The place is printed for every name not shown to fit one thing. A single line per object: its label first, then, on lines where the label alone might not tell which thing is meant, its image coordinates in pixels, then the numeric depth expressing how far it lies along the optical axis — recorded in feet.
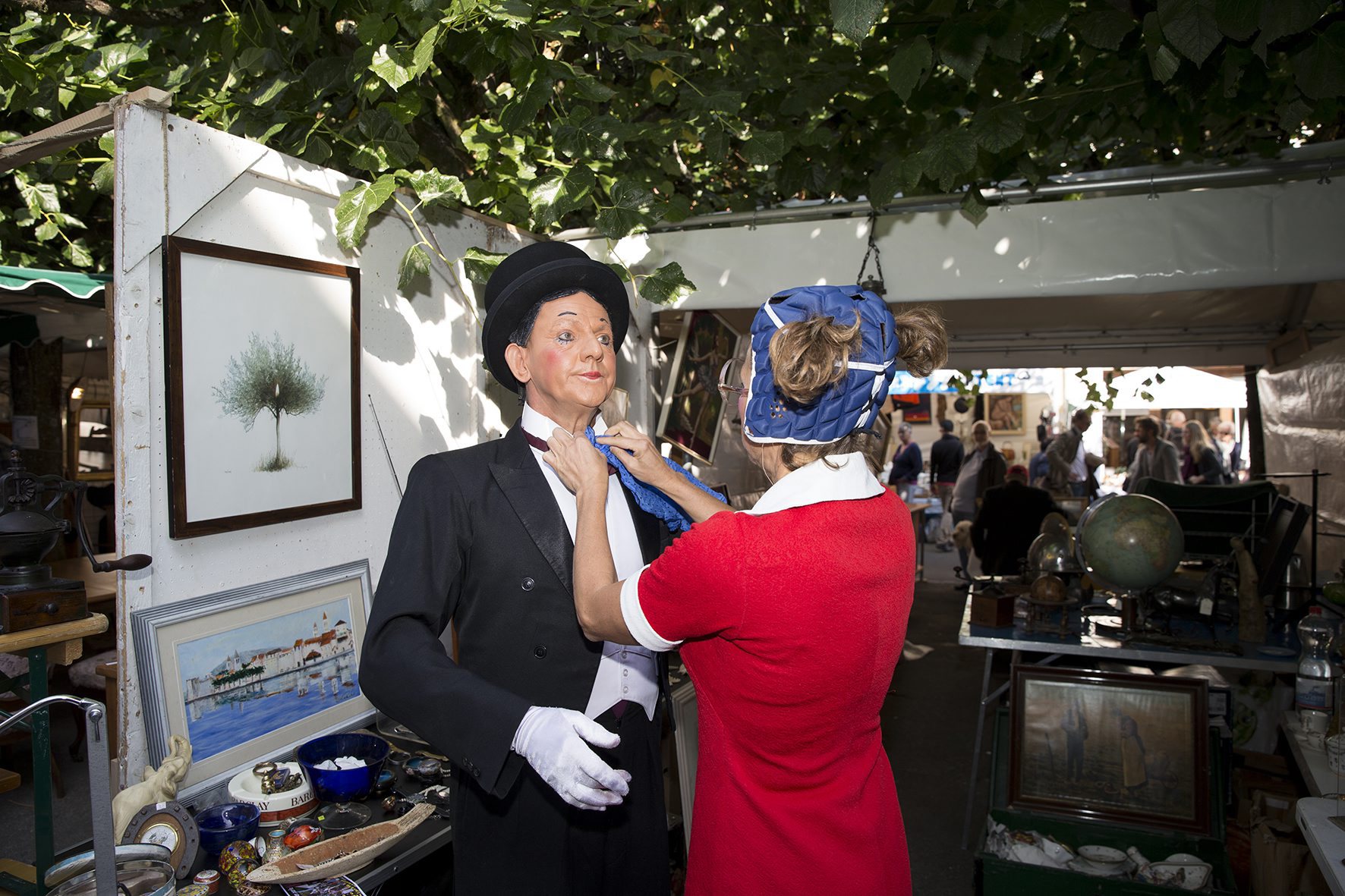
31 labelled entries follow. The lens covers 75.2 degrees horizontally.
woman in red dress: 4.78
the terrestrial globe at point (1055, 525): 16.08
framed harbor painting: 6.93
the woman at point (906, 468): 38.11
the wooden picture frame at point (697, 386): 12.84
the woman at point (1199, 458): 33.64
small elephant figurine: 6.40
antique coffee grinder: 7.14
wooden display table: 7.05
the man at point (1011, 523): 21.62
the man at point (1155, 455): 30.73
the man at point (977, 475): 29.45
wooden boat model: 6.23
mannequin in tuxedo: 4.94
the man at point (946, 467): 38.34
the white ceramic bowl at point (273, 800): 7.07
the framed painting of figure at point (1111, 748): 11.32
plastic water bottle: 10.07
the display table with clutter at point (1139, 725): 10.45
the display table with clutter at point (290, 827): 6.20
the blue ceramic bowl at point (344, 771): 7.47
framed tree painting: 6.98
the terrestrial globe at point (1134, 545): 12.80
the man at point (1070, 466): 32.58
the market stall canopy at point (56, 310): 15.15
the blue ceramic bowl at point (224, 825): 6.61
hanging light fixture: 11.33
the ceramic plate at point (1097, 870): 10.51
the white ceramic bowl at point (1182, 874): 10.18
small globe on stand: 13.71
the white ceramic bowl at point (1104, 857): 10.70
